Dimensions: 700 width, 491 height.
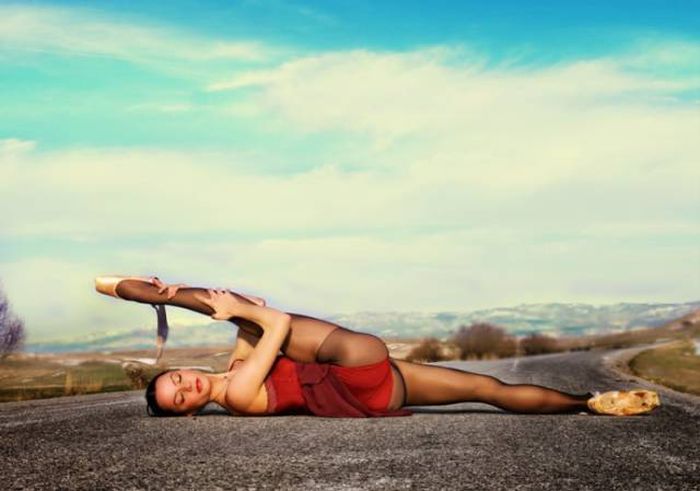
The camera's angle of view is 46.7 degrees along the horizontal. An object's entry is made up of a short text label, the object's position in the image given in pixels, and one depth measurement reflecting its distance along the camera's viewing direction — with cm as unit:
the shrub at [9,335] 2295
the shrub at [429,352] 2780
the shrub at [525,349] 3849
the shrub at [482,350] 3108
